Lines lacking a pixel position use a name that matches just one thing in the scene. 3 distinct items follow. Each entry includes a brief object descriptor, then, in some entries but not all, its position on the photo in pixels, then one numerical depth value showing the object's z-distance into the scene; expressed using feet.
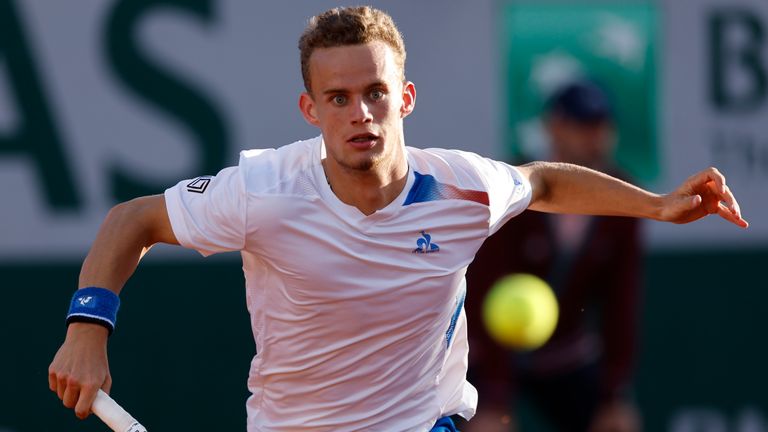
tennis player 28.48
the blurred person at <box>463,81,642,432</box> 44.37
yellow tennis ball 41.63
